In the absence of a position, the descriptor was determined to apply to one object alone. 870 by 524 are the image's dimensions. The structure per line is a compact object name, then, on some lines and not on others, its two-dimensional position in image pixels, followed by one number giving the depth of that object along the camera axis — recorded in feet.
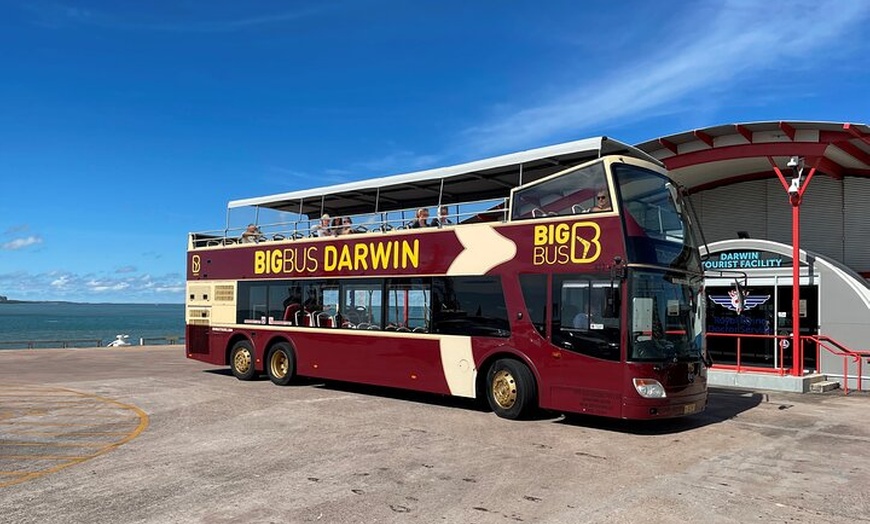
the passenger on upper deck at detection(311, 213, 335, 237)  45.38
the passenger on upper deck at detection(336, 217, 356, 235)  44.04
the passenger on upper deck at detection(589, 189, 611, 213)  30.93
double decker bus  30.27
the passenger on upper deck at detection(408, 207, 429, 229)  39.73
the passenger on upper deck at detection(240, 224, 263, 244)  50.90
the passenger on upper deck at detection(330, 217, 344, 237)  44.62
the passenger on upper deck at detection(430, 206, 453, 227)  38.88
